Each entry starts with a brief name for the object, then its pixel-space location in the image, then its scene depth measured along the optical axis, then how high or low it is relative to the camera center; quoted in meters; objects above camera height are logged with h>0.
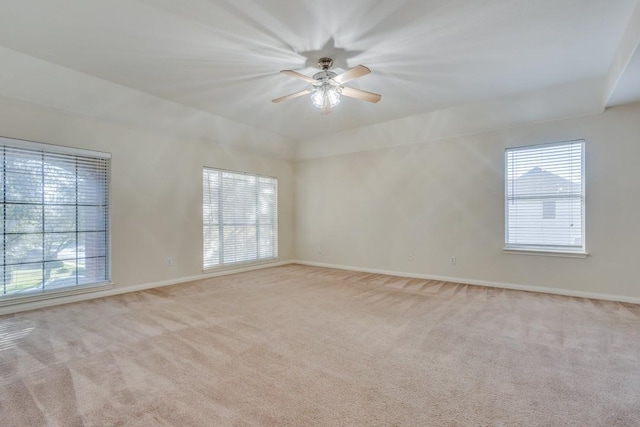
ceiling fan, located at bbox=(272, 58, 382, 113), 3.30 +1.38
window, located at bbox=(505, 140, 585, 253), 4.21 +0.23
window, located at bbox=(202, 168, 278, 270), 5.56 -0.11
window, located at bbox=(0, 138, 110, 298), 3.50 -0.08
